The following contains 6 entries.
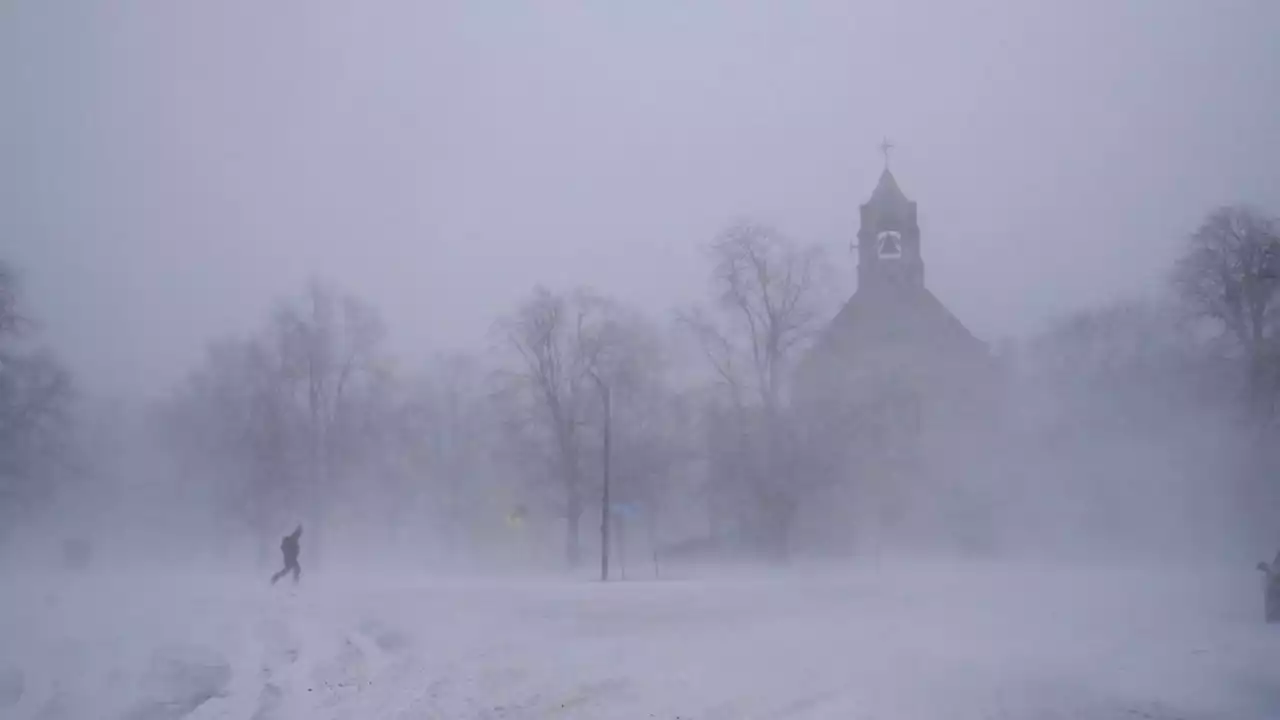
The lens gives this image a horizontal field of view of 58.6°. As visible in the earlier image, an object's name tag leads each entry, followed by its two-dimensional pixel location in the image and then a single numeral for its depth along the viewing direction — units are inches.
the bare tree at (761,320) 1681.8
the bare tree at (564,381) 1809.8
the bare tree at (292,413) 1793.8
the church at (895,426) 1619.1
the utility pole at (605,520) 1326.3
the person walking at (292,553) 1128.8
